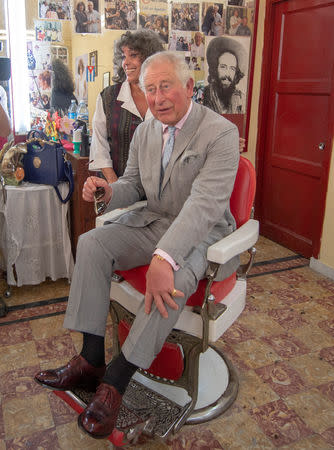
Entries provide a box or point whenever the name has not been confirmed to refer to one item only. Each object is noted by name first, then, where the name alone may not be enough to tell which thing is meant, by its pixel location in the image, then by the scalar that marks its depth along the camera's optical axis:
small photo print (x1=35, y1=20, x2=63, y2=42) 2.96
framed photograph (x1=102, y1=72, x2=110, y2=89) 3.12
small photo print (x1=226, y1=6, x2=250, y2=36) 3.52
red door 3.20
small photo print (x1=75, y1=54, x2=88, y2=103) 3.11
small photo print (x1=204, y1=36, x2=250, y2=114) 3.56
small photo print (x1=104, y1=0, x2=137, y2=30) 3.06
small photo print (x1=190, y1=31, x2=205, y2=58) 3.44
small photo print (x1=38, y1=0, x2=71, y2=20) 2.92
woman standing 2.28
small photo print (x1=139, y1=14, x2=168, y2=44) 3.20
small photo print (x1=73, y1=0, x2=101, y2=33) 3.00
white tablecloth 2.73
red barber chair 1.59
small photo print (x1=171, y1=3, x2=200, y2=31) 3.31
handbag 2.75
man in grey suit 1.51
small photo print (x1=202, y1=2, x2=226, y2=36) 3.43
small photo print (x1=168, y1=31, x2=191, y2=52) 3.36
